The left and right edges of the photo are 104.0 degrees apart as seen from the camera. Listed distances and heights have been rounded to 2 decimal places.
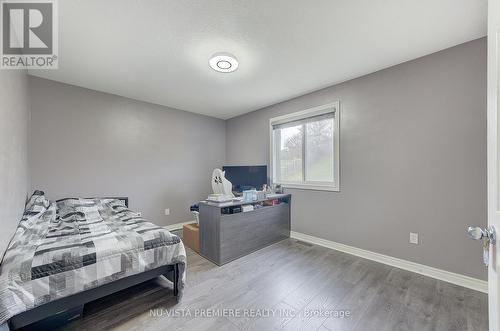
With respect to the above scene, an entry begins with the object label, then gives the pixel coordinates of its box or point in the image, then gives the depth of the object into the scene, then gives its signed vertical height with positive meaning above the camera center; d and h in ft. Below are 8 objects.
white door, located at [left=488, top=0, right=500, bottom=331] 2.60 +0.19
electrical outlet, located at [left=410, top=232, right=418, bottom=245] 7.23 -2.74
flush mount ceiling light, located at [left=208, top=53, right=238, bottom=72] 7.04 +3.86
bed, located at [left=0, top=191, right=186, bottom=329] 3.77 -2.21
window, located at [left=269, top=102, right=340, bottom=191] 9.71 +0.90
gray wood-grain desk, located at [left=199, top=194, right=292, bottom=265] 7.96 -2.93
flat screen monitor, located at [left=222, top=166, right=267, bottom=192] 10.94 -0.69
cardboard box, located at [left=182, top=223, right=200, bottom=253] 9.25 -3.56
